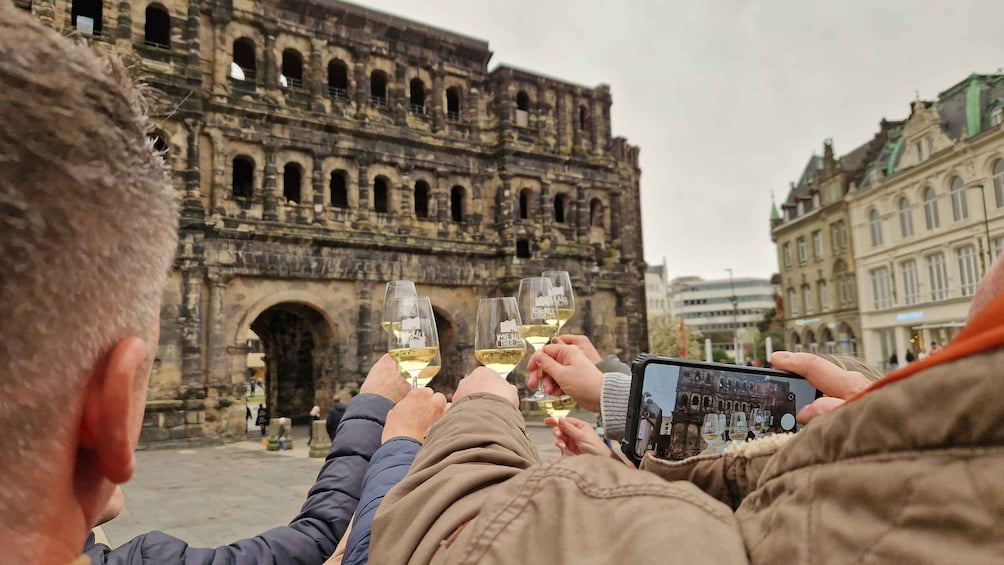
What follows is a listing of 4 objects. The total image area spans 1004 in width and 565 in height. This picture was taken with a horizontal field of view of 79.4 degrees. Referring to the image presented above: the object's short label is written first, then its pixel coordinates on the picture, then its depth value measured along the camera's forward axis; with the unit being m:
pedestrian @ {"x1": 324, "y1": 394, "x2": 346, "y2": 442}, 11.19
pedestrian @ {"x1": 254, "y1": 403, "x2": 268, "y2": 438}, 18.75
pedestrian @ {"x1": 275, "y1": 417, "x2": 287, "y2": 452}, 15.65
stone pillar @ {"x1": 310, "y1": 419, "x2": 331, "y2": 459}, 14.48
